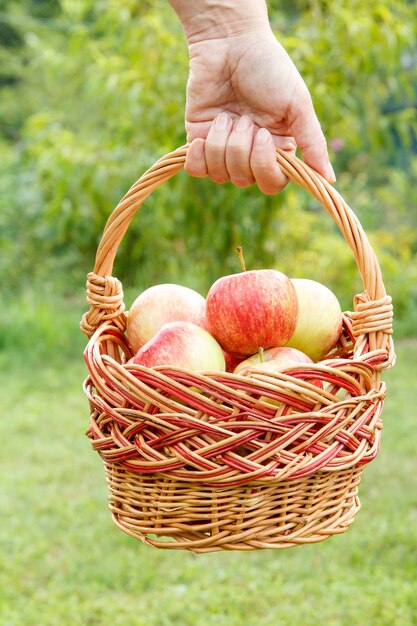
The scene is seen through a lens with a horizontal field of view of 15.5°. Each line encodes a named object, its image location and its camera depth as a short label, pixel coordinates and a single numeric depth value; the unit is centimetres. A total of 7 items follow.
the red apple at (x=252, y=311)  124
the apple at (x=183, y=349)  121
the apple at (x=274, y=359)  120
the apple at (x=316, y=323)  128
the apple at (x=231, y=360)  129
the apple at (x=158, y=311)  130
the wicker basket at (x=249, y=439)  114
